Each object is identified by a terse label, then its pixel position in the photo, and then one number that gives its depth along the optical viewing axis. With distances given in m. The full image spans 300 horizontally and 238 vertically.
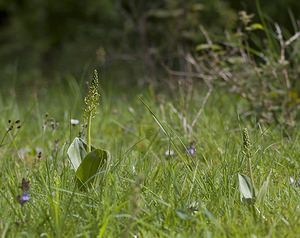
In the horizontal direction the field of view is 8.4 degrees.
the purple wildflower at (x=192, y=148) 6.17
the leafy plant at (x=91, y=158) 5.62
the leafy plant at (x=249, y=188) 5.43
